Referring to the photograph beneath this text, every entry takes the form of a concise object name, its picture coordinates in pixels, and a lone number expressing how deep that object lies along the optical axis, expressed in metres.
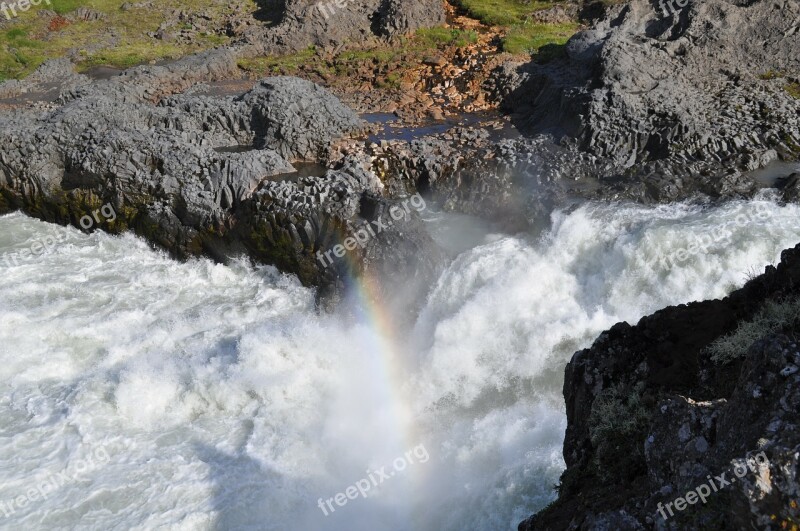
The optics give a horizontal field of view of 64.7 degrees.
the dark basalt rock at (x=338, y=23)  34.66
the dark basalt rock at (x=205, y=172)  19.36
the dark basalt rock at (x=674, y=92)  21.05
